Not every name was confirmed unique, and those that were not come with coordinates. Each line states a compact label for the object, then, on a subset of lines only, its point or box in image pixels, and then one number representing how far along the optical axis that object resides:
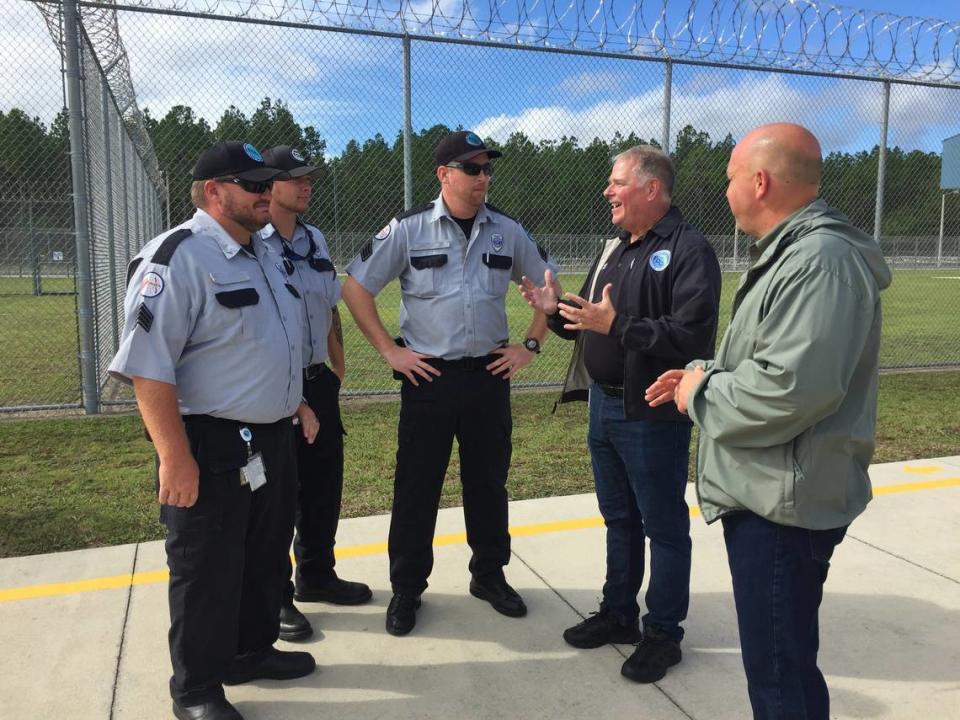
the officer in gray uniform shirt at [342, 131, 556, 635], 3.54
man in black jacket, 2.91
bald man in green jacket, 1.89
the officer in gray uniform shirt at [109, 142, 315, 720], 2.46
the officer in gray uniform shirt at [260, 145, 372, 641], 3.50
